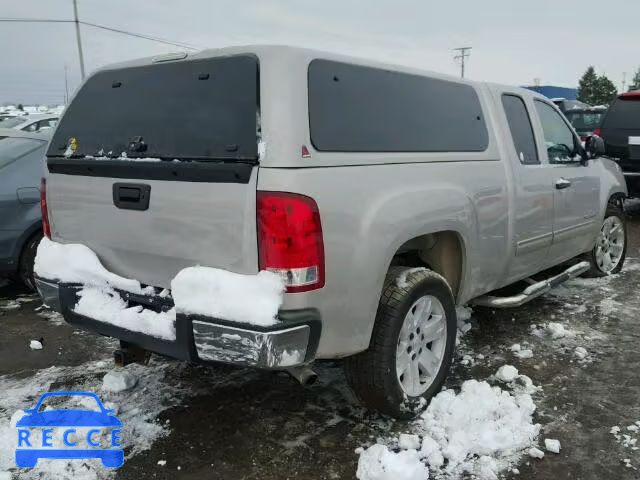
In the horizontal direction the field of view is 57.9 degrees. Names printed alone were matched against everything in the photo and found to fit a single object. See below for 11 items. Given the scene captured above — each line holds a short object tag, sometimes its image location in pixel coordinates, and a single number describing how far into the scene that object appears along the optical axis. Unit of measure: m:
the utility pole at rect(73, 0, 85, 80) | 29.14
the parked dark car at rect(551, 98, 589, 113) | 21.47
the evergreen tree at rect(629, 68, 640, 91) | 62.72
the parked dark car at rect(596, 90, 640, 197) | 8.99
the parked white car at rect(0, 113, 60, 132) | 12.96
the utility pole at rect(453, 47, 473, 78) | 49.86
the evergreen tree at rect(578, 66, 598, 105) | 49.38
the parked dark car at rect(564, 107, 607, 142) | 15.35
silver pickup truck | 2.45
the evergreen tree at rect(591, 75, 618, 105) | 48.41
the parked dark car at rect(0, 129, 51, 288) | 5.04
